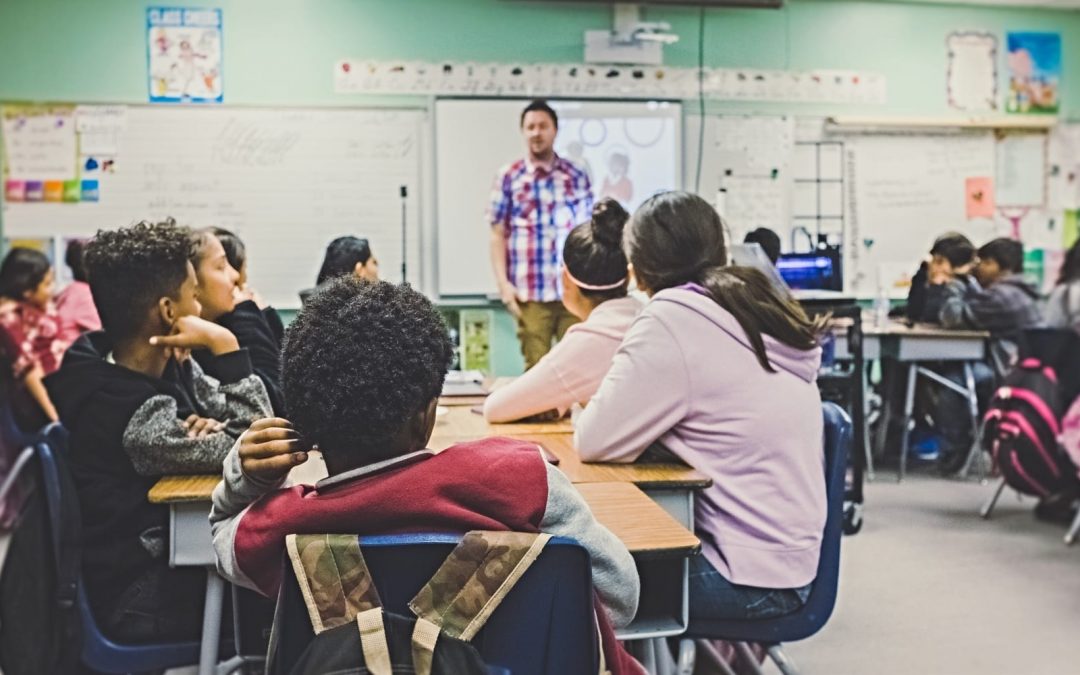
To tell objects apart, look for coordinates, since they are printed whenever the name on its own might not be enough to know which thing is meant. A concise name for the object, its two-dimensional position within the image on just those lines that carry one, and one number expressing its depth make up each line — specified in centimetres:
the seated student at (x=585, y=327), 247
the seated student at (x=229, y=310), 241
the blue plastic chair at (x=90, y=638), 186
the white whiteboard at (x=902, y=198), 656
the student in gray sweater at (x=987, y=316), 521
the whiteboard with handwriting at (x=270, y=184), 579
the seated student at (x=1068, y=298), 419
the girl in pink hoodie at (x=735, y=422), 197
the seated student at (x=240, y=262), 302
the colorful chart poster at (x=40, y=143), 572
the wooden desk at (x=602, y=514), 175
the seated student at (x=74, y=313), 457
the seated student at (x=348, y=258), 380
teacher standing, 529
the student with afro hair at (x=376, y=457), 110
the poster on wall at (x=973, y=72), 668
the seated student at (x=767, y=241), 452
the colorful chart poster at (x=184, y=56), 581
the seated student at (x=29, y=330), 409
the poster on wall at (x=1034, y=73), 675
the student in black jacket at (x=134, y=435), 189
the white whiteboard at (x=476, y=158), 599
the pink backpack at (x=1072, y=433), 388
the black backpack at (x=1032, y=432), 413
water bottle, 577
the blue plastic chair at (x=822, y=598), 198
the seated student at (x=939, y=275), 559
